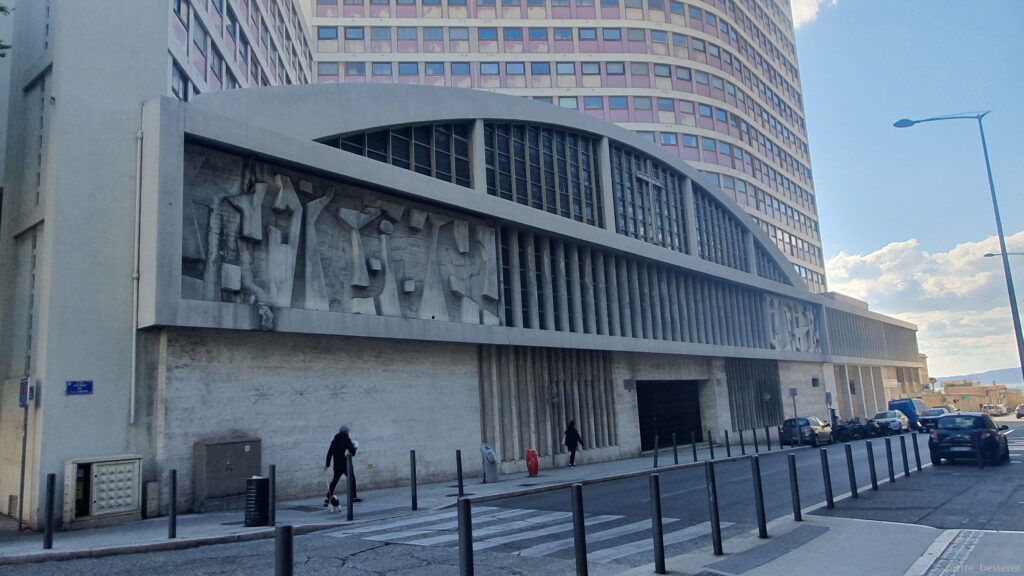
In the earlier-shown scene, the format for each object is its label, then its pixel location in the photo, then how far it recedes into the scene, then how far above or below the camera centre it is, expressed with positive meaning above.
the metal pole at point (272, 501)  11.05 -1.29
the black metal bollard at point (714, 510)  7.98 -1.35
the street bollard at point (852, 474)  12.05 -1.54
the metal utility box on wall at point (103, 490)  11.99 -1.05
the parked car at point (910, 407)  46.44 -1.76
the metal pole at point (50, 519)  9.35 -1.15
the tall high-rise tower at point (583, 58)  44.44 +22.63
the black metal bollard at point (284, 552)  4.12 -0.79
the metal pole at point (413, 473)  13.05 -1.16
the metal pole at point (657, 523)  7.09 -1.31
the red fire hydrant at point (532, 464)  19.74 -1.69
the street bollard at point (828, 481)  11.05 -1.50
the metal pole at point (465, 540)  5.50 -1.06
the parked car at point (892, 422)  40.33 -2.29
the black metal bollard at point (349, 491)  11.75 -1.27
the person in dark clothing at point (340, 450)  13.57 -0.66
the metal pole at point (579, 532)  6.29 -1.20
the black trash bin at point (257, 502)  11.20 -1.31
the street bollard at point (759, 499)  8.96 -1.41
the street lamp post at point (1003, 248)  20.73 +4.08
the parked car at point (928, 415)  41.38 -2.20
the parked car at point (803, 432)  32.44 -2.07
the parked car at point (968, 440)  18.19 -1.64
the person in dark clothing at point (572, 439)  23.34 -1.26
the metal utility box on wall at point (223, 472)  13.50 -0.98
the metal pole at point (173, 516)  10.08 -1.31
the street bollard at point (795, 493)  10.02 -1.51
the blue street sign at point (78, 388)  12.68 +0.79
